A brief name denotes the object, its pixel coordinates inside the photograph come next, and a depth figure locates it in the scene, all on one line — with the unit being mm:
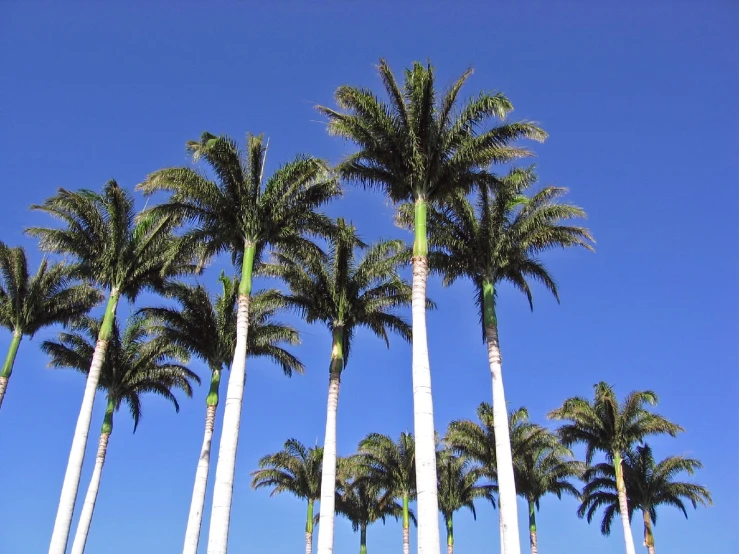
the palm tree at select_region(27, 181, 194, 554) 24969
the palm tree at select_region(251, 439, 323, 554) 43031
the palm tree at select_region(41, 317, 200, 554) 29964
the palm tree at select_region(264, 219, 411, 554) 25641
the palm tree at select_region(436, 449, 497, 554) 46250
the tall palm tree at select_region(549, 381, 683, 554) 35594
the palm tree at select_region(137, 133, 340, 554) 20984
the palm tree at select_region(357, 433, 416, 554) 43594
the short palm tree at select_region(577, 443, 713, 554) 40562
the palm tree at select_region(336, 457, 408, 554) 50594
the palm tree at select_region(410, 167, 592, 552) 23016
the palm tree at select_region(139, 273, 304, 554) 27672
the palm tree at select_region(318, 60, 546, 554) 18875
